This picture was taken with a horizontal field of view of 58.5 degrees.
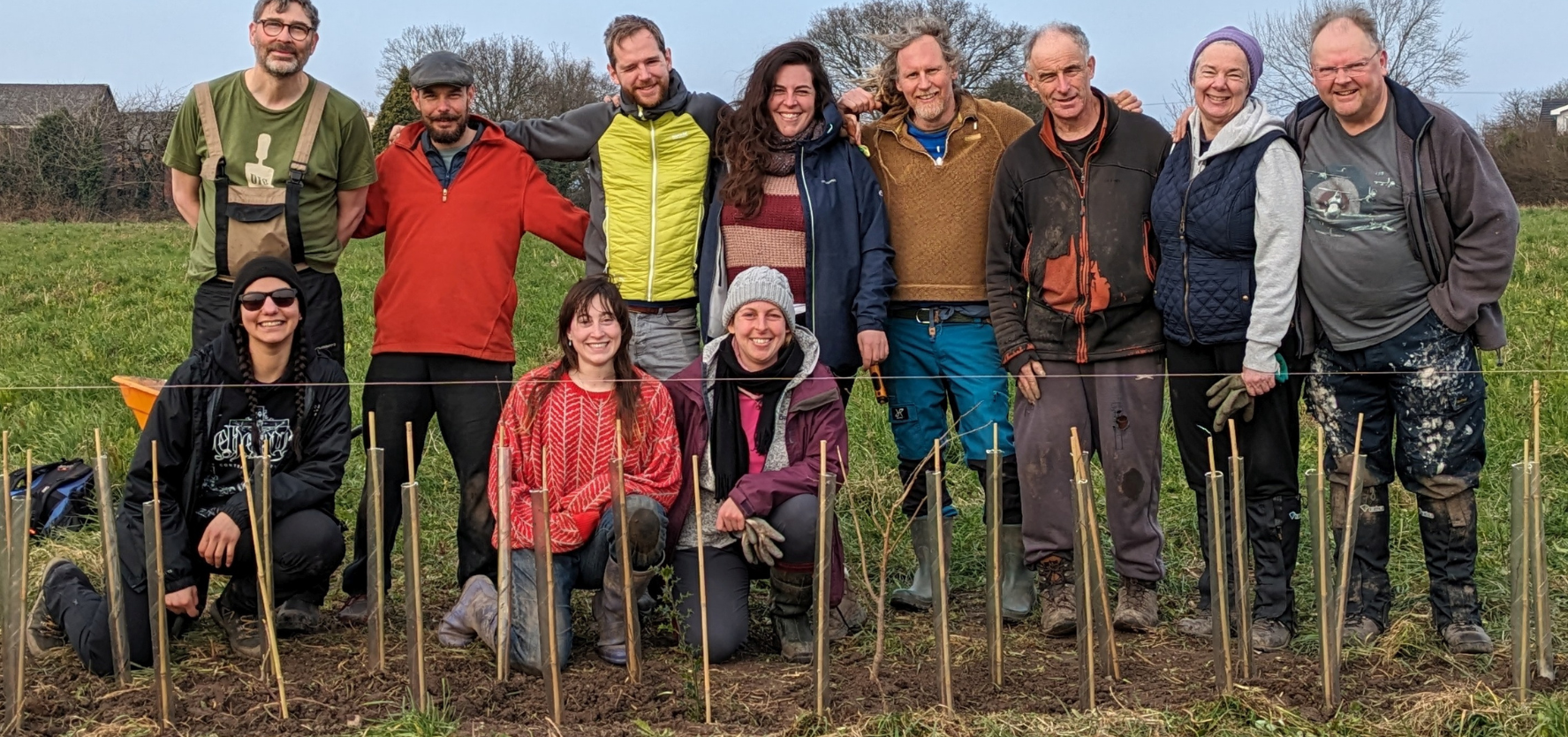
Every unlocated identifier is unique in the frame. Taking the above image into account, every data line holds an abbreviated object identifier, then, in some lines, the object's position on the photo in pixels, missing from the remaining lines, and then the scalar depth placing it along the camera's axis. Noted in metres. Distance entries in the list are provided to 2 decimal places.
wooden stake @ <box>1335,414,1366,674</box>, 3.84
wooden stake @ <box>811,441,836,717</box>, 3.78
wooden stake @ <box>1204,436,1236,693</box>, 3.84
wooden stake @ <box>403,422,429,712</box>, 3.84
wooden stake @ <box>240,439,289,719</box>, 3.89
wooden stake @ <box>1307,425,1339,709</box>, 3.79
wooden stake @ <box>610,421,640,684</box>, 3.88
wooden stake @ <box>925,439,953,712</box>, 3.80
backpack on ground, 6.09
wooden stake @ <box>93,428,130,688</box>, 3.84
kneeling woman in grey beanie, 4.45
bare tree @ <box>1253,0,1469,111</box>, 36.28
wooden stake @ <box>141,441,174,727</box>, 3.81
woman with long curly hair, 4.84
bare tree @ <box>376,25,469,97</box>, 43.38
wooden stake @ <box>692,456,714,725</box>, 3.83
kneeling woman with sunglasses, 4.43
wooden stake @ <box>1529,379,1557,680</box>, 3.77
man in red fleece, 4.99
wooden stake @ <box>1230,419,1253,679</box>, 3.84
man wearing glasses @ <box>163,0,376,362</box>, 4.82
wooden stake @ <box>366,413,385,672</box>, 3.95
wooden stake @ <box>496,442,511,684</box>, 3.88
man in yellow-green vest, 4.98
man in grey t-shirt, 4.18
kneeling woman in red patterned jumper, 4.42
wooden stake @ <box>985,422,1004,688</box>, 3.89
